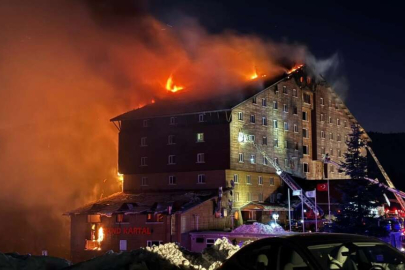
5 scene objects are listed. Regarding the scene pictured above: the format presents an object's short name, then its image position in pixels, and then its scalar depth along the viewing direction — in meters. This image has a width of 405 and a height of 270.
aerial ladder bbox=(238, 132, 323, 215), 57.69
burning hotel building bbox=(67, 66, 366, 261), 53.75
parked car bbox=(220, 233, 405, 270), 7.75
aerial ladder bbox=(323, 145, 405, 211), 40.66
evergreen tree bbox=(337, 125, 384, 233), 40.50
